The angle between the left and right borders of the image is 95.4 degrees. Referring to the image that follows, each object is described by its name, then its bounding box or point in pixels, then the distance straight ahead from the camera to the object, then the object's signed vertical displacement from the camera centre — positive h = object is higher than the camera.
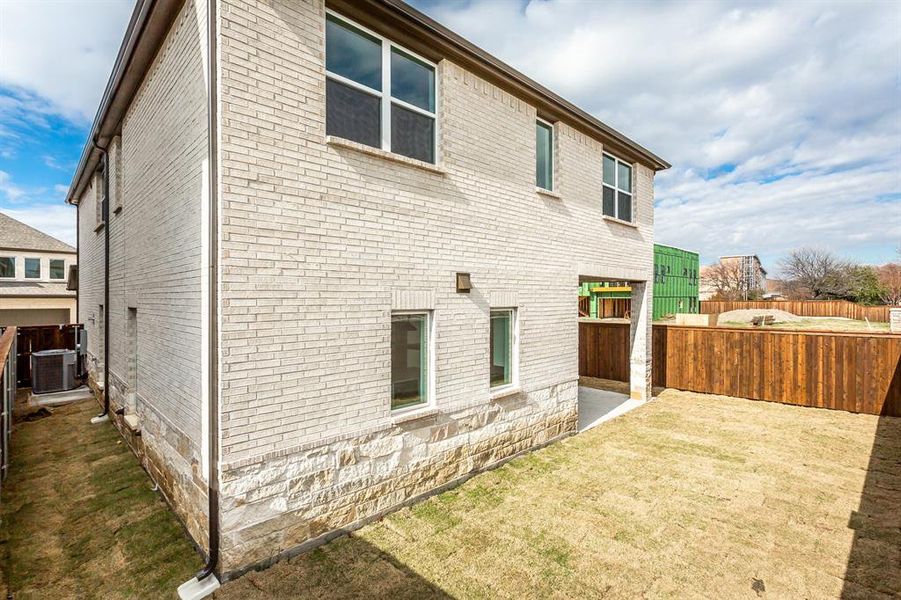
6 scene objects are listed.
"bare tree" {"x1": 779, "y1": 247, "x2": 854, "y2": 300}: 47.00 +3.24
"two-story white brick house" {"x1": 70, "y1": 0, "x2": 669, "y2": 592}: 3.97 +0.46
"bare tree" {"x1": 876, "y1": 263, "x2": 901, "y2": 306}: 43.09 +2.11
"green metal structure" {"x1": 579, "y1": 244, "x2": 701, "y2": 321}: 29.70 +0.66
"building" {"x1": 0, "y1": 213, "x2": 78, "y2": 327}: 21.77 +1.22
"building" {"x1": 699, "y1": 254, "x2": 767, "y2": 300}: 52.01 +3.29
